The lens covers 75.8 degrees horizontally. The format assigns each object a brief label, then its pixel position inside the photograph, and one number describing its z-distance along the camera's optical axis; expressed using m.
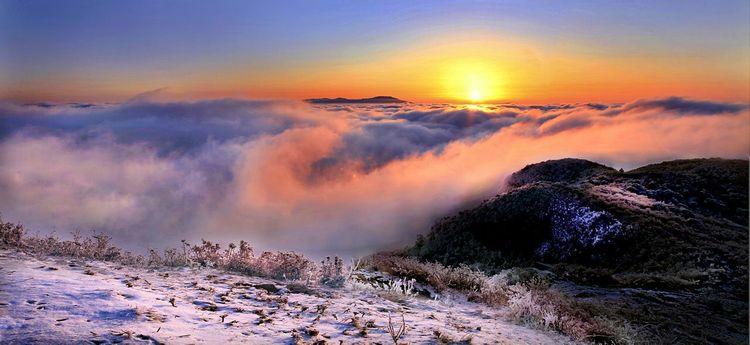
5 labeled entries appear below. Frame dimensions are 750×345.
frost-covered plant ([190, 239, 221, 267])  7.88
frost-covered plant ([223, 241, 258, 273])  7.81
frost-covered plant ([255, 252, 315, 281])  7.63
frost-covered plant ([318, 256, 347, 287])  7.53
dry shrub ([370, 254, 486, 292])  8.50
